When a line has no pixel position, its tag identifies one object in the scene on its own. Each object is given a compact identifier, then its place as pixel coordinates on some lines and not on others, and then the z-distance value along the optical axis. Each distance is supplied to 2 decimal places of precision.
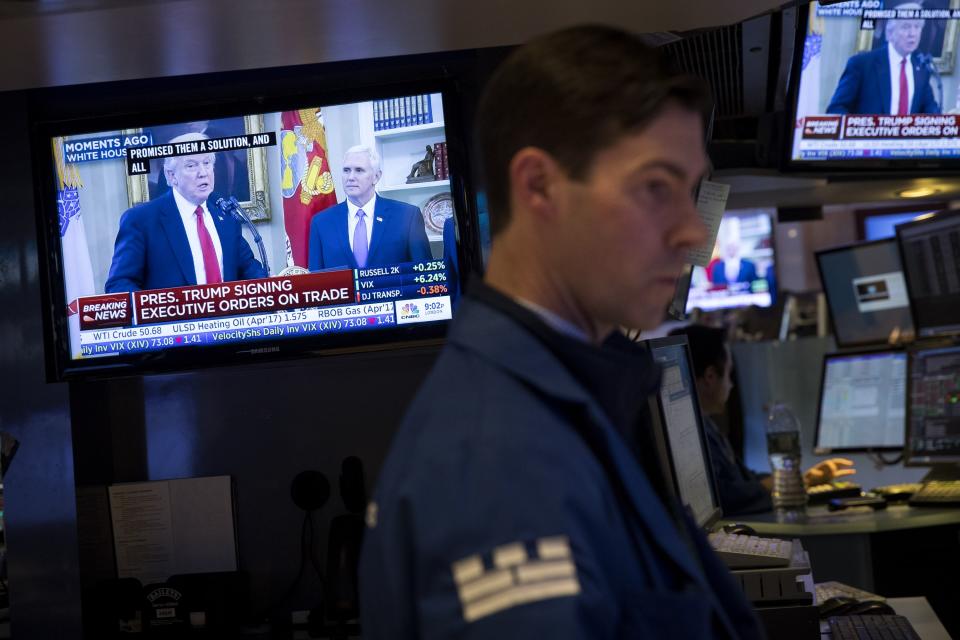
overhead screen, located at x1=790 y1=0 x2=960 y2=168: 3.67
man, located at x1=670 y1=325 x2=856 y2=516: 4.41
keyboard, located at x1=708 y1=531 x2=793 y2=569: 1.94
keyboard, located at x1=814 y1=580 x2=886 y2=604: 2.40
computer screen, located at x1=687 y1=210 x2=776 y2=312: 8.73
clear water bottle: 4.07
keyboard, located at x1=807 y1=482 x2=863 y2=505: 4.14
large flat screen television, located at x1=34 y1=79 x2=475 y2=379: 2.29
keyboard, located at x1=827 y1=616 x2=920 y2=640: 2.04
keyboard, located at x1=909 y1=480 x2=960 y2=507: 3.72
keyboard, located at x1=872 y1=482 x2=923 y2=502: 4.03
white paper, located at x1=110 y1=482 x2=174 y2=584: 2.50
